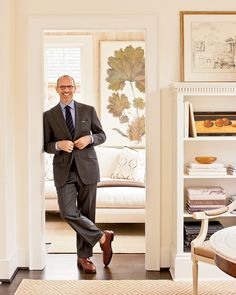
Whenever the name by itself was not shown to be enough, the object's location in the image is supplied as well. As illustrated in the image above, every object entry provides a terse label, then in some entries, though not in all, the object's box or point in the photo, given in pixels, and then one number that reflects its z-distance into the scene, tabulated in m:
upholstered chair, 3.54
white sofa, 5.87
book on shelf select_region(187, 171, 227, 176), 4.30
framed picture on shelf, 4.35
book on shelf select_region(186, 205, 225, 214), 4.34
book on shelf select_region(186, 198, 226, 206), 4.34
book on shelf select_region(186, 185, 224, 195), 4.34
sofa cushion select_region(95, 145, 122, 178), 6.80
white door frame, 4.43
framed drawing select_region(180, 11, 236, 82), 4.44
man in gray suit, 4.48
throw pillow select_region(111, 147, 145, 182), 6.40
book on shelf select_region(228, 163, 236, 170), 4.36
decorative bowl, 4.35
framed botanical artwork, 7.25
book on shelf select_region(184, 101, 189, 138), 4.28
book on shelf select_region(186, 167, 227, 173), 4.31
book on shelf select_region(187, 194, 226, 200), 4.34
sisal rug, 3.96
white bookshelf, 4.21
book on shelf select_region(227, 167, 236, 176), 4.34
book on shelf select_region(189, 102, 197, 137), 4.29
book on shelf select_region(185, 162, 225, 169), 4.31
